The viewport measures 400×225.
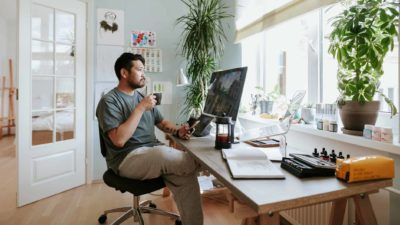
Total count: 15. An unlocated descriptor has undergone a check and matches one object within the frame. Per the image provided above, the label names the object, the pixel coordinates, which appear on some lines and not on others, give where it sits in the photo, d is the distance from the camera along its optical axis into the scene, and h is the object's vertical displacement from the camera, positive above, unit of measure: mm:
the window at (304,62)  1553 +435
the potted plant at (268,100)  2518 +119
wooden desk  747 -242
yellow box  885 -192
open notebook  925 -204
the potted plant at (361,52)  1235 +300
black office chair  1646 -461
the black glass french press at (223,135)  1381 -120
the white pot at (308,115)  1949 -20
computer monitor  1480 +102
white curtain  1862 +851
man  1525 -253
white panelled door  2531 +155
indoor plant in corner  2717 +691
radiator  1591 -675
